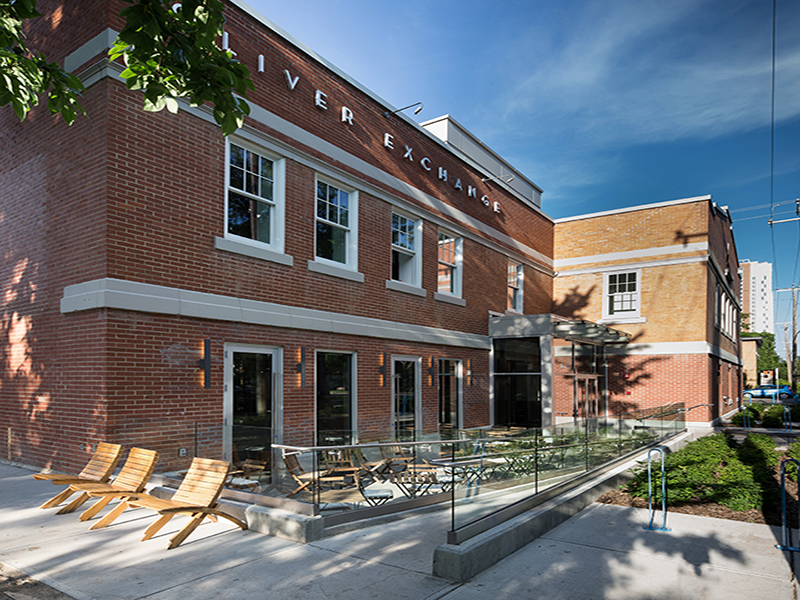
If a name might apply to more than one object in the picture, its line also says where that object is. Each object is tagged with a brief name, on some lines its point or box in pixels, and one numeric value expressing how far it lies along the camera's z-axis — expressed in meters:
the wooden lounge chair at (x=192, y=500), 6.18
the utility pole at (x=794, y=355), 47.92
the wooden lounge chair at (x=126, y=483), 7.01
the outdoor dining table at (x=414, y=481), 8.93
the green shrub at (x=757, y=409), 27.58
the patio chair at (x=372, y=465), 8.01
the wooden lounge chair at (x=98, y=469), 7.51
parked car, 48.26
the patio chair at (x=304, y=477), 6.81
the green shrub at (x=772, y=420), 24.56
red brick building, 8.98
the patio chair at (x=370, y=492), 7.99
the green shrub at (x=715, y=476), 9.15
